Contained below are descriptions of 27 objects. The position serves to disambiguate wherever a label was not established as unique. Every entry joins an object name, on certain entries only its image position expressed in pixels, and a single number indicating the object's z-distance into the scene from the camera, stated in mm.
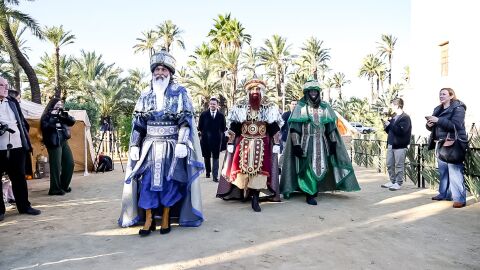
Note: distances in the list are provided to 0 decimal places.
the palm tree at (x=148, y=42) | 42191
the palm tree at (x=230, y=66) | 33469
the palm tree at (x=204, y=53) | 38500
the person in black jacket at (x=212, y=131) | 8617
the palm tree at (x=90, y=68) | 32500
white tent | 9234
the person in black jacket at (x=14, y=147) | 5039
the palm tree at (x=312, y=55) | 46500
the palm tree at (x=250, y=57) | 37831
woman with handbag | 5473
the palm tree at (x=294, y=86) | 44500
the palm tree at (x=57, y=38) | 29228
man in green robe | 5969
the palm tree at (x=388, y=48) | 50625
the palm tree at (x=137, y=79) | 35938
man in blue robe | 4320
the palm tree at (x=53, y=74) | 32344
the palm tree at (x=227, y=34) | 36969
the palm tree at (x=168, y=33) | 40500
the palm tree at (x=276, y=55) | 39094
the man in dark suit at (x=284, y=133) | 9219
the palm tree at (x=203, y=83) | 32156
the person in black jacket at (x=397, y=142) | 7059
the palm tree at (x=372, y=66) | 52647
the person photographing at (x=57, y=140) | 6785
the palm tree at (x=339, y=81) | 60544
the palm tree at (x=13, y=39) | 14766
